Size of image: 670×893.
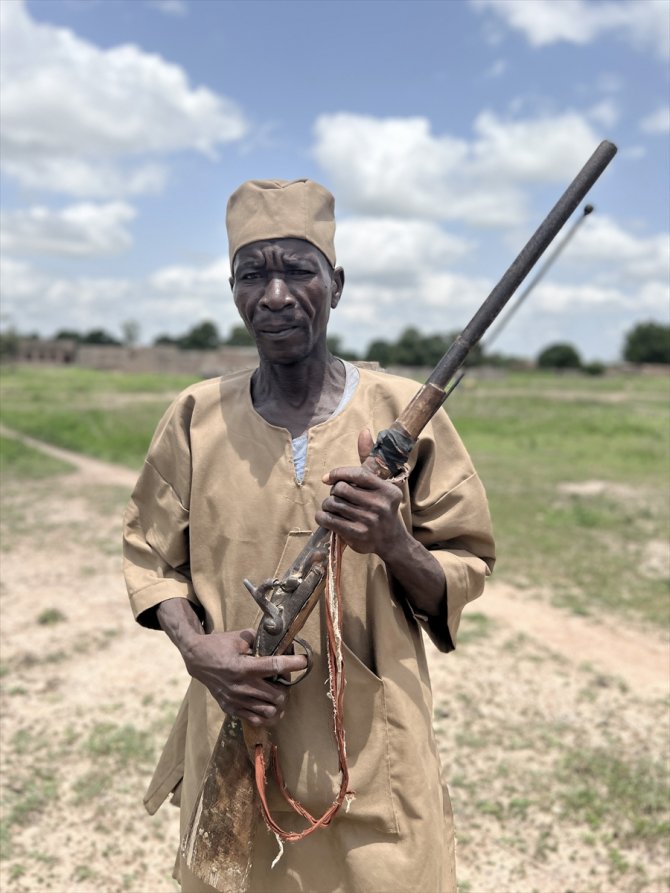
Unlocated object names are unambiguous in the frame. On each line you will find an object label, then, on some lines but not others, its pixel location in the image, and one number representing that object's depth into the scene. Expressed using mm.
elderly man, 1819
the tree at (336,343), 52494
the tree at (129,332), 78250
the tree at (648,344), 73812
